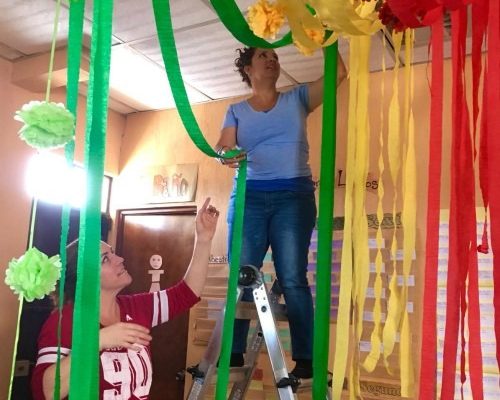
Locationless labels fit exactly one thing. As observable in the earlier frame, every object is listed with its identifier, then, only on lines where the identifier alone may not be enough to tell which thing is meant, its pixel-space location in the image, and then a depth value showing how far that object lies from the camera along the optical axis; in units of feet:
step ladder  4.83
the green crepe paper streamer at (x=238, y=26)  3.24
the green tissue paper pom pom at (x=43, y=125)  2.40
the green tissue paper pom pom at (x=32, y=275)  2.43
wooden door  9.98
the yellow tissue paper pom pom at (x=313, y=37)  3.21
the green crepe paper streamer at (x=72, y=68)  2.64
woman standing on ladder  5.16
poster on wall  10.50
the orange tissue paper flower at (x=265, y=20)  3.46
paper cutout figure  10.47
